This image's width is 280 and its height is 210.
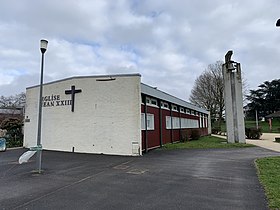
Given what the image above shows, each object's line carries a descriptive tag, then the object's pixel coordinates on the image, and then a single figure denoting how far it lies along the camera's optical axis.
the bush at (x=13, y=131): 22.34
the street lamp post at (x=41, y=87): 9.63
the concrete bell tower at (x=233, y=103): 22.97
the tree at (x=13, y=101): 49.66
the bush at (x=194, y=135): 28.73
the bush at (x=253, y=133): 31.74
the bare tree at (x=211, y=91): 45.81
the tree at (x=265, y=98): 65.50
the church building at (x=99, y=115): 15.48
